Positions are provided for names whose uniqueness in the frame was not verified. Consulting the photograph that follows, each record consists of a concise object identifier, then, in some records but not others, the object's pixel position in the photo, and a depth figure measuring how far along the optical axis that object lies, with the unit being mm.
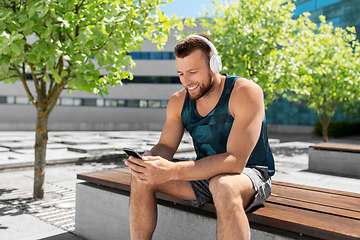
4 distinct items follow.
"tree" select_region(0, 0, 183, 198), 3986
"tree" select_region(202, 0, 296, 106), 9492
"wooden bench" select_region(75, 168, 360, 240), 1985
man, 2023
